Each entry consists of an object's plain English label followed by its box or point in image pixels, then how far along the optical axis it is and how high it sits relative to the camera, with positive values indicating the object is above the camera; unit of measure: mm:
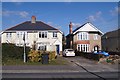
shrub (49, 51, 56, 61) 11941 -1399
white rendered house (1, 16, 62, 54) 19964 +1278
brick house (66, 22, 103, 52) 21162 +1155
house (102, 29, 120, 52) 24854 +641
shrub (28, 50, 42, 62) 11697 -1459
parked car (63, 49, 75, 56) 17704 -1507
